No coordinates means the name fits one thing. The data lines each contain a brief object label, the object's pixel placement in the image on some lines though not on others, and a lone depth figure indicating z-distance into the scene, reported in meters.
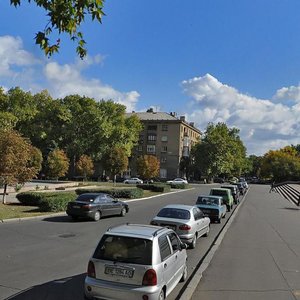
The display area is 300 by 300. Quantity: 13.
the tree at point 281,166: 78.32
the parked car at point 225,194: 21.20
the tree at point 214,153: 69.41
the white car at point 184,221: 9.91
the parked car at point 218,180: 72.88
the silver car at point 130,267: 5.01
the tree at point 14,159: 16.96
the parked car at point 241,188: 37.86
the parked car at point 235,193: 26.36
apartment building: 69.85
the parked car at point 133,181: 51.77
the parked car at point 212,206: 15.58
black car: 14.62
